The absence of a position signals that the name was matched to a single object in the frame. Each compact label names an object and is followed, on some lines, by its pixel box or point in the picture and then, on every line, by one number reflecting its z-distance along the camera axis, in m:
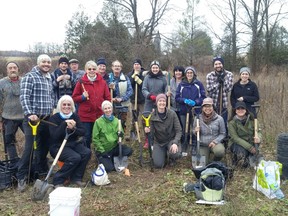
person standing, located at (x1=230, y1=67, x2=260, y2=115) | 6.32
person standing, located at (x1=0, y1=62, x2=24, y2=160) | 5.52
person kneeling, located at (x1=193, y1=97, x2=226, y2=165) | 5.74
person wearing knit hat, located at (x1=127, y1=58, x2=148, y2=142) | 7.11
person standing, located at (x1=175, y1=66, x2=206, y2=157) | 6.39
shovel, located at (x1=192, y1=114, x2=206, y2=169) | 5.61
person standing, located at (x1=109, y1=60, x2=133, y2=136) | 6.75
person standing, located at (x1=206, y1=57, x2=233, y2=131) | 6.59
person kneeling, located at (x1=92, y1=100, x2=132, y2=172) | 5.65
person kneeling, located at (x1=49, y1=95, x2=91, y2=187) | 4.94
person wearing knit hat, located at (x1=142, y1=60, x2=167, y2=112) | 6.68
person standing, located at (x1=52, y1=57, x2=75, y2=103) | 6.06
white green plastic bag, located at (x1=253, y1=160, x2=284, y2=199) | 4.42
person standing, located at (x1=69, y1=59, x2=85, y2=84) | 6.67
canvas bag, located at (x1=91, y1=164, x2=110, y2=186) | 4.97
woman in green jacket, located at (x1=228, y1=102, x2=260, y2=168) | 5.63
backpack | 4.21
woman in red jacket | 5.86
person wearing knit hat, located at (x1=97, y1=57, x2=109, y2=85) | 6.77
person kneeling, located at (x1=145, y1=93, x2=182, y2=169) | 5.89
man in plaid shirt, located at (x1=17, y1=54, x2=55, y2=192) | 4.82
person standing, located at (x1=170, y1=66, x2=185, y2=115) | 6.67
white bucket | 3.52
